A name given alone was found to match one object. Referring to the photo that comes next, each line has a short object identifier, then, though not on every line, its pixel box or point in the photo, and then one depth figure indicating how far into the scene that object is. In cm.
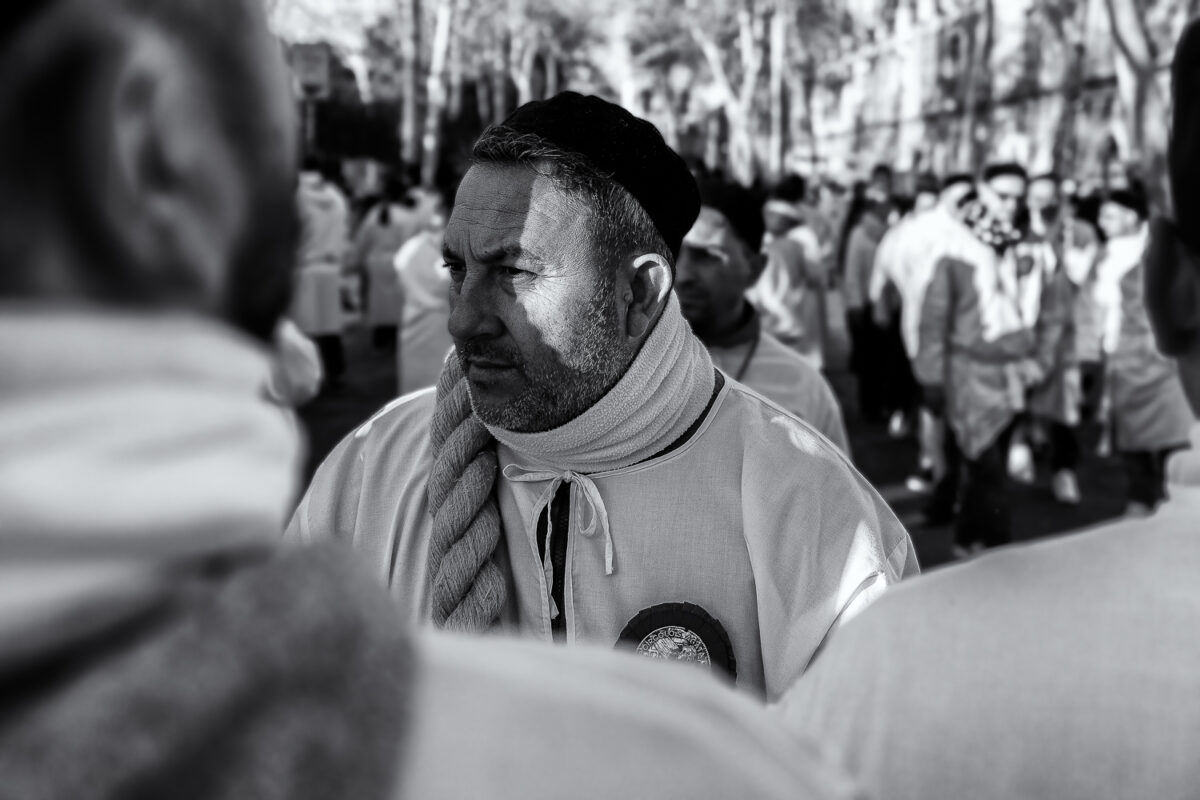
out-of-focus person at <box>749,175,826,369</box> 791
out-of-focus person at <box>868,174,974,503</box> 767
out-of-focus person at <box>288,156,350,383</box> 1244
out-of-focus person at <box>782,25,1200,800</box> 117
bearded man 235
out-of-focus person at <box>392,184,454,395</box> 846
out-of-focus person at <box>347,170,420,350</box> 1496
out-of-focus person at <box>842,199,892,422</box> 1193
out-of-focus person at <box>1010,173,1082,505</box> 834
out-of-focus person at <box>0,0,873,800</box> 64
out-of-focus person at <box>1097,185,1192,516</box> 779
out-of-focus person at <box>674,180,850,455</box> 409
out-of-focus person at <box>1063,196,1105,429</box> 972
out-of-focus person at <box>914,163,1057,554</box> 736
